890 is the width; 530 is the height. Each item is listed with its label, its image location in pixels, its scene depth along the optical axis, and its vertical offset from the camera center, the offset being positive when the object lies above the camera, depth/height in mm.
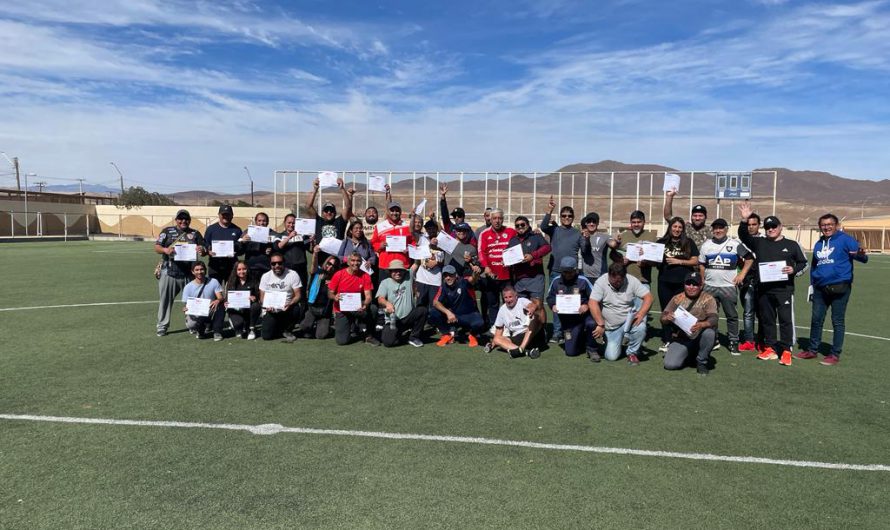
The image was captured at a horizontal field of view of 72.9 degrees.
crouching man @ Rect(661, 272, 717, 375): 7664 -1320
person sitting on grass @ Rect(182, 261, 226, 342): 9430 -1355
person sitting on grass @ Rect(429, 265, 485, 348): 9305 -1445
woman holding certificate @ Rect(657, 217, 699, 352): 8766 -553
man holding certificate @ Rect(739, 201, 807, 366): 8219 -812
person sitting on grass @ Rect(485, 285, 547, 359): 8430 -1554
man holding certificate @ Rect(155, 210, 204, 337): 9529 -792
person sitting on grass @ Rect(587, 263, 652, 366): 8258 -1278
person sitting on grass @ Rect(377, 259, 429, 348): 9094 -1412
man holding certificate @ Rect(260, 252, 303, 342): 9313 -1353
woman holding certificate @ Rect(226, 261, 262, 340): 9406 -1421
